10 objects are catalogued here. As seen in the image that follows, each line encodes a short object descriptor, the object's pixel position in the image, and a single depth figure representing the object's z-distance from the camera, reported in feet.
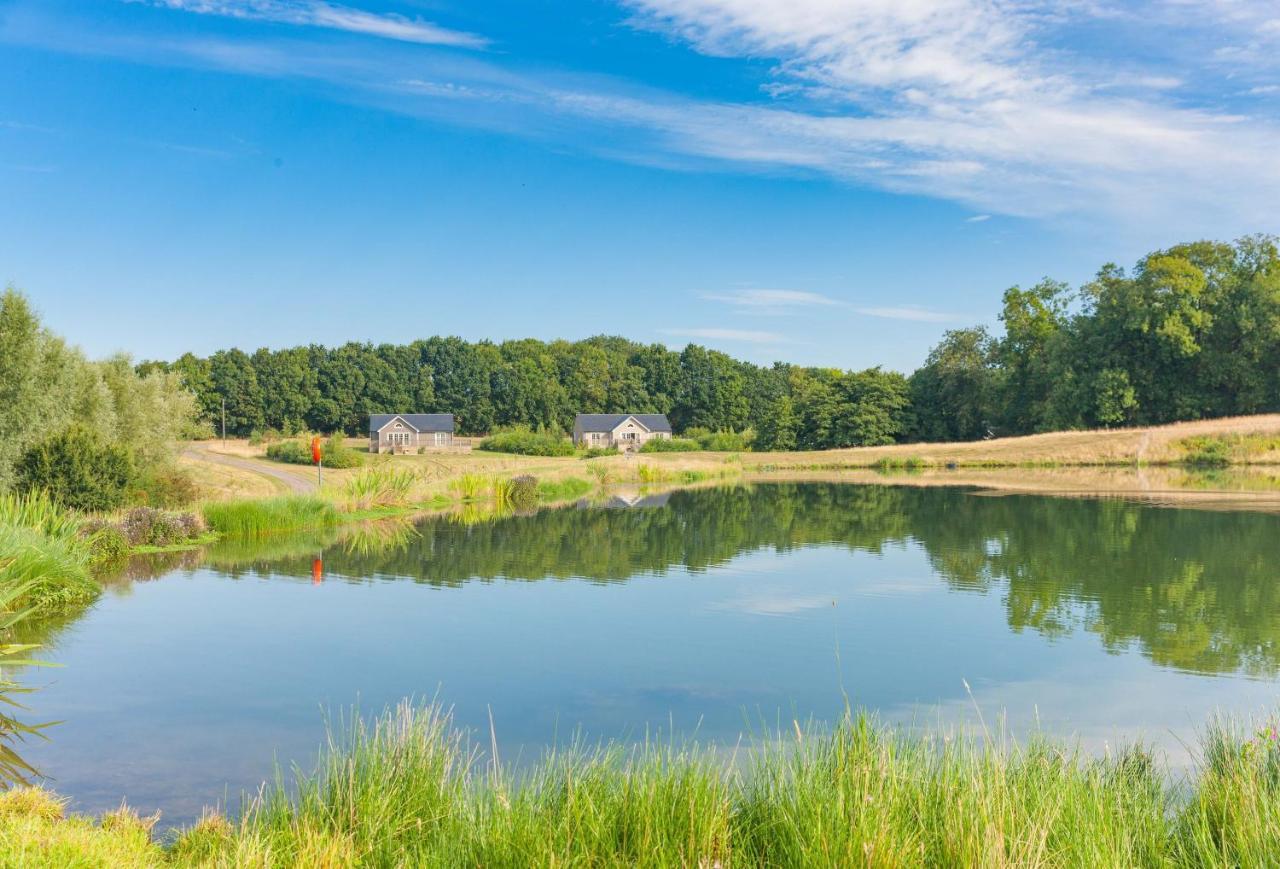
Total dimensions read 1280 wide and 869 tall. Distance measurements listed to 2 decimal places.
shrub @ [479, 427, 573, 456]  246.47
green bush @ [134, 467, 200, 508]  83.15
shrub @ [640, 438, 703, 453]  253.44
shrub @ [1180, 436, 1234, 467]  164.45
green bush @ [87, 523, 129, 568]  60.03
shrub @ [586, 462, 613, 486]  155.23
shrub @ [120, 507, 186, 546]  66.28
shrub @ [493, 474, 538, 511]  116.88
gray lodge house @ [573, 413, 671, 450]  302.25
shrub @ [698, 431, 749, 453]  261.85
